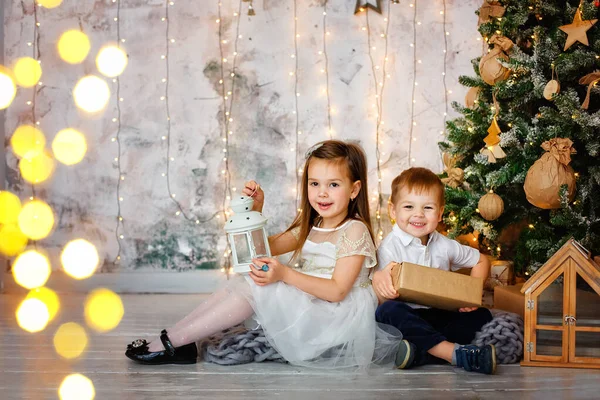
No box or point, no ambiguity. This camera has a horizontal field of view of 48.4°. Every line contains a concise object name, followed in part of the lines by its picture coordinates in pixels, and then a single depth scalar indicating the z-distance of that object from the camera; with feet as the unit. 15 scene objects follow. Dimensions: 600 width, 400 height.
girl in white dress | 6.86
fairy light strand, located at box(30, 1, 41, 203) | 13.00
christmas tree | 8.66
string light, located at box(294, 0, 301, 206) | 12.89
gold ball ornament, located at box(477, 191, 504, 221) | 9.47
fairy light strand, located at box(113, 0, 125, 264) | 12.96
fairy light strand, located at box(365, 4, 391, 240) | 12.86
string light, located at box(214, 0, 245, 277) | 12.91
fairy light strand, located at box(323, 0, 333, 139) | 12.87
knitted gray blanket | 6.98
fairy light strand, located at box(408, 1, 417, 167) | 12.89
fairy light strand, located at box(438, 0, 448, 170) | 12.88
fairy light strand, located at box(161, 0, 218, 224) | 12.96
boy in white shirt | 6.75
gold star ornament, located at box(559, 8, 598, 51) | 8.69
